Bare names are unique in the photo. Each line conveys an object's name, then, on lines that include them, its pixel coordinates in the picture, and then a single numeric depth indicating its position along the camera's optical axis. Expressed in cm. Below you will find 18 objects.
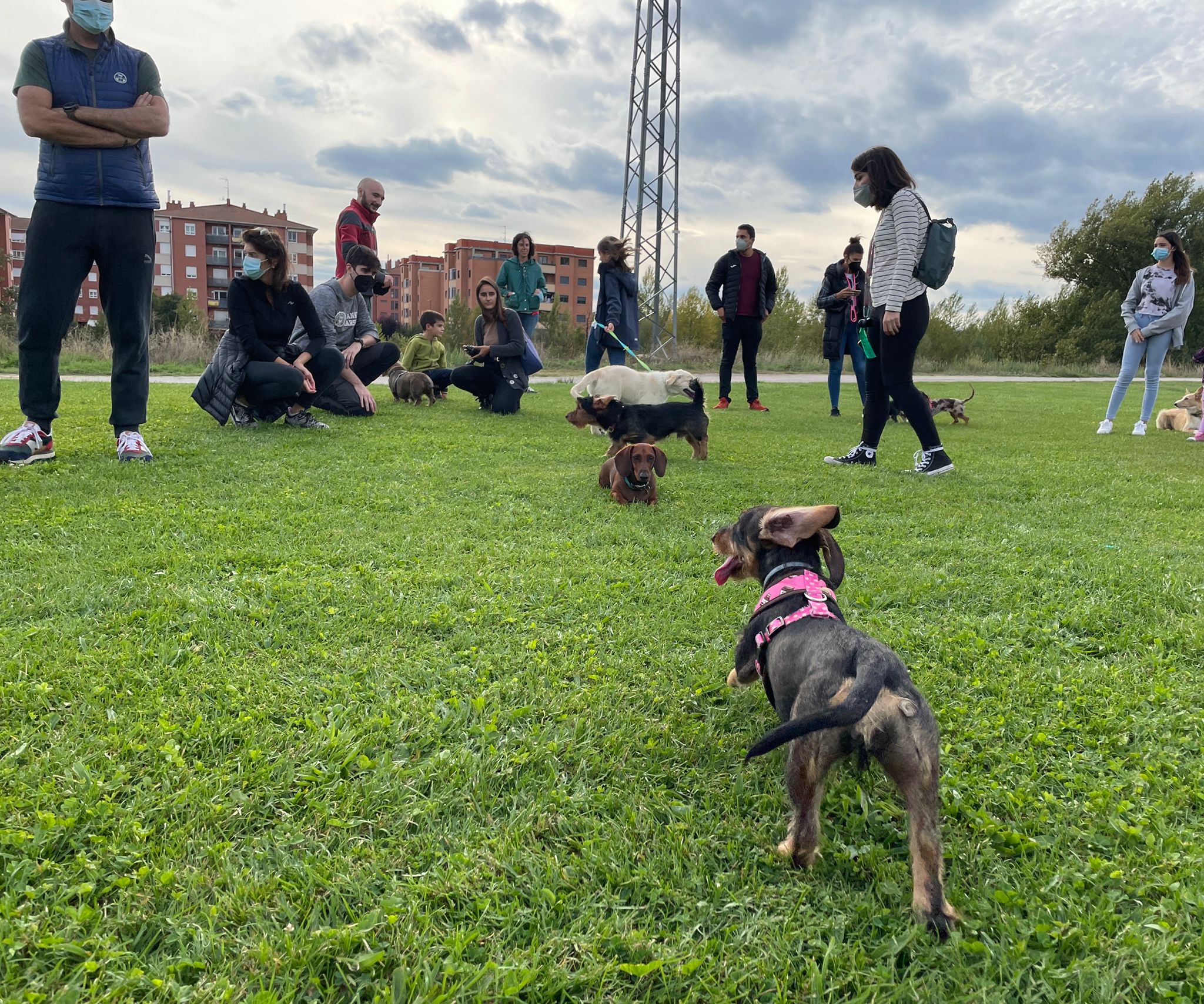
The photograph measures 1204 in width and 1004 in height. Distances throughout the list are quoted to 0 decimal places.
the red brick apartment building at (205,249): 8244
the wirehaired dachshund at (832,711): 163
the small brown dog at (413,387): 1052
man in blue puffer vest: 472
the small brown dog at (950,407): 1066
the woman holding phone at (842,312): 959
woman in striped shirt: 588
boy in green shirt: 1125
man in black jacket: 1045
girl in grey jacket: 880
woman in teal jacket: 1097
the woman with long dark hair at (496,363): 966
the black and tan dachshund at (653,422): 672
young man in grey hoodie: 863
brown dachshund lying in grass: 488
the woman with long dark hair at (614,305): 944
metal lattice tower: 2242
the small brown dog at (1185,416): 1025
